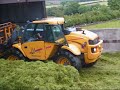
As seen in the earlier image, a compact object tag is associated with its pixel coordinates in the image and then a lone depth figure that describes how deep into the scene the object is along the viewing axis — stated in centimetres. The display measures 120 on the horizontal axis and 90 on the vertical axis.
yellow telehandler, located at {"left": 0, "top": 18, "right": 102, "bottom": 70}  605
